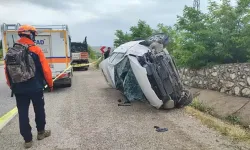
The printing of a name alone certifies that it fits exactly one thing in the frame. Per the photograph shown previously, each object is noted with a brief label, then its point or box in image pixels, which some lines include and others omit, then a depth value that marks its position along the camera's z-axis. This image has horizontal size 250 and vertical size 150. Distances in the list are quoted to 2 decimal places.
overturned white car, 4.72
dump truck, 16.23
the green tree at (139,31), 13.81
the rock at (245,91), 5.33
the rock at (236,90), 5.57
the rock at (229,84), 5.76
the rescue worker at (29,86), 3.24
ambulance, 7.54
